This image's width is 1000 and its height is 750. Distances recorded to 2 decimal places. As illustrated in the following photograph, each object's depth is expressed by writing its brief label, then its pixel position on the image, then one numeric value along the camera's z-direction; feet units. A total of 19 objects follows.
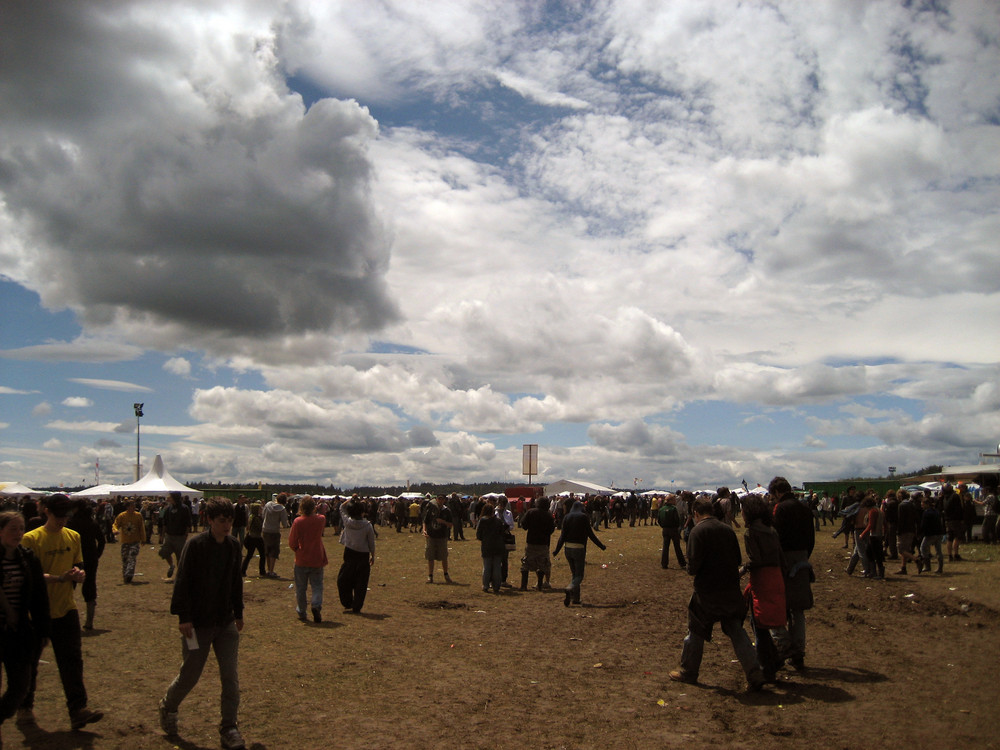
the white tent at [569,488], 158.10
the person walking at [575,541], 41.29
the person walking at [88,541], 29.07
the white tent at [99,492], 142.03
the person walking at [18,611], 16.21
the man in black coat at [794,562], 25.36
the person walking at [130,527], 47.47
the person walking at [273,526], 53.67
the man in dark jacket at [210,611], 18.42
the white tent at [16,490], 126.66
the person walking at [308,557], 36.32
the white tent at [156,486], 127.24
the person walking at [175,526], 46.19
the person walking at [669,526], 57.11
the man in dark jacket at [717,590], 23.16
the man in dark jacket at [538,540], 46.96
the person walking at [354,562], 39.24
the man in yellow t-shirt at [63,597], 19.45
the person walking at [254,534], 53.83
